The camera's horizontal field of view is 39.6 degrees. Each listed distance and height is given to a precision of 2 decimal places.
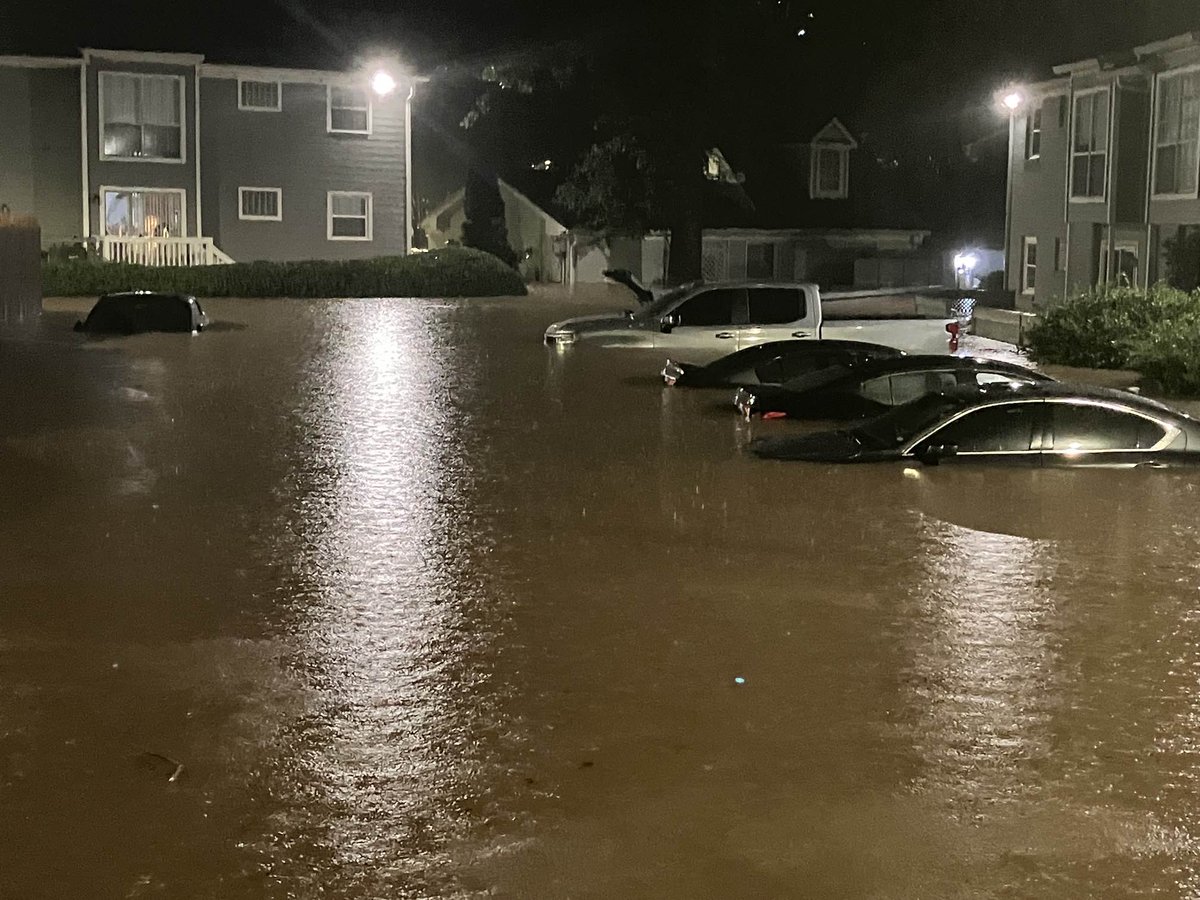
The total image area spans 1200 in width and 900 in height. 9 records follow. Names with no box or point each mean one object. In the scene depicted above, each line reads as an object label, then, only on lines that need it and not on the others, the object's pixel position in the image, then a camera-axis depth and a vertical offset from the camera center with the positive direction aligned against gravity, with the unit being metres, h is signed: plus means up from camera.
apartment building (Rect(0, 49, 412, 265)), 48.00 +3.44
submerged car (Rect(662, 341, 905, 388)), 22.66 -1.10
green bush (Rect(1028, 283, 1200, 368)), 26.14 -0.57
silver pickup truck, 26.34 -0.66
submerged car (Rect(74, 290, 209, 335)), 33.53 -0.85
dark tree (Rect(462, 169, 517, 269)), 66.00 +2.50
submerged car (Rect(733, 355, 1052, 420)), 18.83 -1.20
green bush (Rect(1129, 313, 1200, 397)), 21.53 -0.92
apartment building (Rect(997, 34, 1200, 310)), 36.66 +2.85
